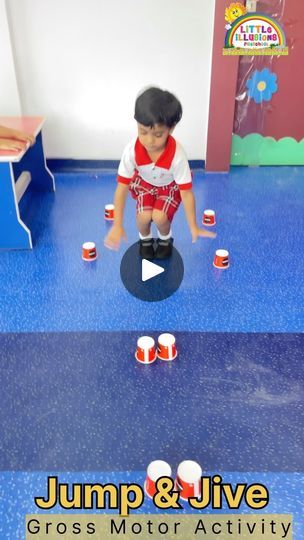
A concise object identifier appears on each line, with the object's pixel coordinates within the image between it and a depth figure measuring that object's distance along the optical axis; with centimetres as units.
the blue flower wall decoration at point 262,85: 280
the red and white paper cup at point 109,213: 246
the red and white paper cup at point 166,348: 153
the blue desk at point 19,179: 198
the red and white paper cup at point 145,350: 151
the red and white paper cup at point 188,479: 113
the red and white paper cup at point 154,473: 113
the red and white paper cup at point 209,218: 238
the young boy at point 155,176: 148
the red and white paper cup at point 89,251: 211
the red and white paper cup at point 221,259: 205
